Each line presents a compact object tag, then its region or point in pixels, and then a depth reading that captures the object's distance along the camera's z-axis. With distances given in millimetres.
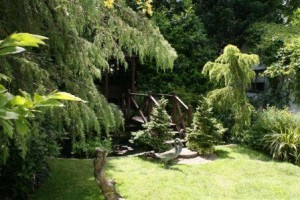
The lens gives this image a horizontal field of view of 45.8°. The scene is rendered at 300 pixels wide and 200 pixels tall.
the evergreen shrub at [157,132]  8664
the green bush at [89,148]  8425
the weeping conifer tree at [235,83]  9344
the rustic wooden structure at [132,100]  10312
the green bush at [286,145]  8695
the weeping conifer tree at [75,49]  3070
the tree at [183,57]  13477
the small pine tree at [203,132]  8688
